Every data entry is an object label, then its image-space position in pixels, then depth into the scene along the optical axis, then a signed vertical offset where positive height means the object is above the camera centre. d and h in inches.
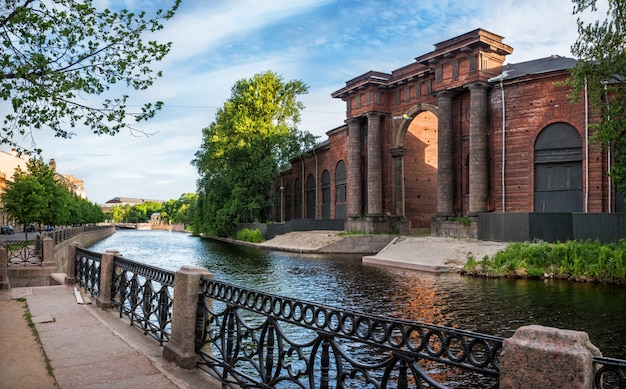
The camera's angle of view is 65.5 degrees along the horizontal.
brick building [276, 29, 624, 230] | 1010.1 +190.8
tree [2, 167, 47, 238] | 1221.1 +38.3
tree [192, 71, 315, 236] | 1844.2 +283.8
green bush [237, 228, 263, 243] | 1741.1 -71.4
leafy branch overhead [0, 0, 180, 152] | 263.7 +89.7
